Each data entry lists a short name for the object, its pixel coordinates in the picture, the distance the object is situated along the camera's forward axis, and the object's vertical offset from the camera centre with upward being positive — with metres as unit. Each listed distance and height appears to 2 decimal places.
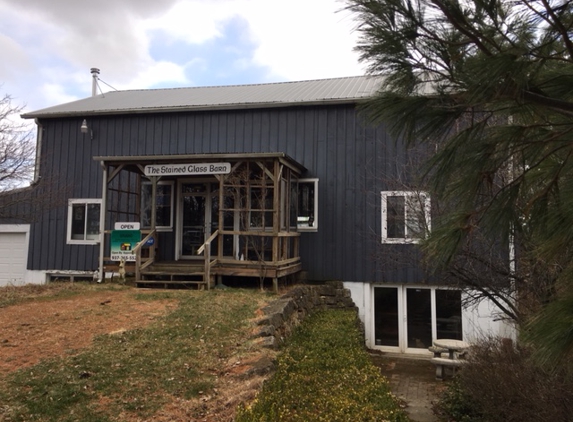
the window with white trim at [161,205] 12.12 +1.04
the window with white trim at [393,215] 10.66 +0.71
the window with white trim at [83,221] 13.09 +0.60
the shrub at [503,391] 4.54 -1.78
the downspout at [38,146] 13.01 +2.88
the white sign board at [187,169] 9.85 +1.69
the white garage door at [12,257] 13.63 -0.54
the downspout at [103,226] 10.50 +0.36
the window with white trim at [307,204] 11.77 +1.06
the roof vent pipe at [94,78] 16.57 +6.22
